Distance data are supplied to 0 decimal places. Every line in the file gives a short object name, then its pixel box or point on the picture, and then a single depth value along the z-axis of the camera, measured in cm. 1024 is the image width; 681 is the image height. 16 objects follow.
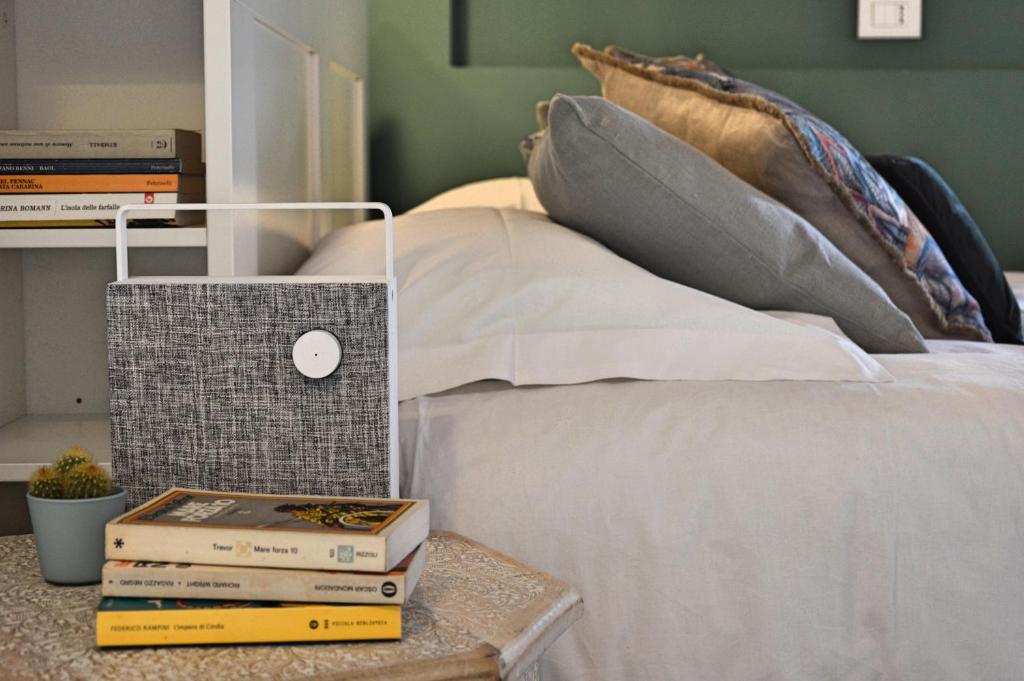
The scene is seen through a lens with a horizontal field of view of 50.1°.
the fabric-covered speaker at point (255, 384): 90
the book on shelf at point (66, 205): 117
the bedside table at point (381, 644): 68
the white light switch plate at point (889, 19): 246
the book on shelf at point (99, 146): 117
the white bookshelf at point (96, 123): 127
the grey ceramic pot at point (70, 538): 81
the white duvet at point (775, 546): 100
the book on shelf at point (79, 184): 117
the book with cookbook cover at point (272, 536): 73
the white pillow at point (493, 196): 209
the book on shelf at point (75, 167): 117
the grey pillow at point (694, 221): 126
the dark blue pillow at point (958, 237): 154
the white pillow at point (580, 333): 111
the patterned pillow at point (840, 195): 139
